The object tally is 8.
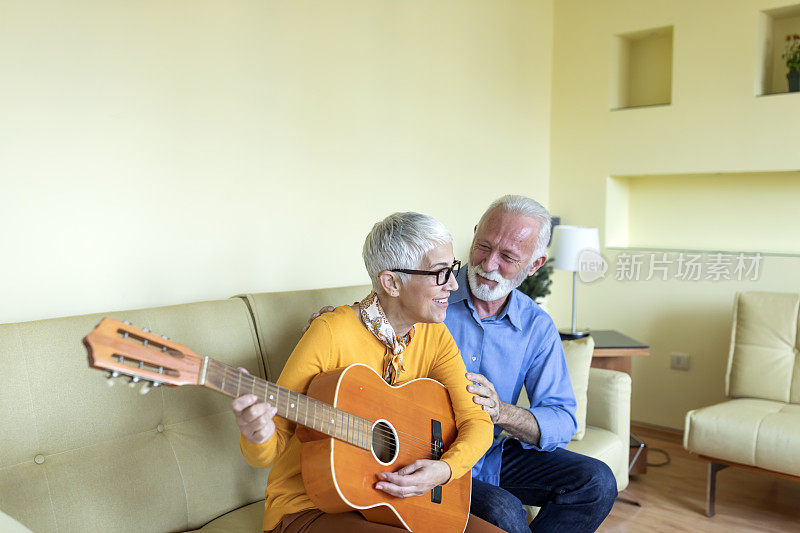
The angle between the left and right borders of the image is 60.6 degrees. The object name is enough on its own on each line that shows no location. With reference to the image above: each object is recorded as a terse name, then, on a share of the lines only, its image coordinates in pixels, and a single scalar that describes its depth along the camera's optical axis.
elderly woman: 1.57
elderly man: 2.04
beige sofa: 1.58
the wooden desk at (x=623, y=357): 3.44
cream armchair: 2.86
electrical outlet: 4.12
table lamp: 3.72
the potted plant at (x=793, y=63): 3.69
